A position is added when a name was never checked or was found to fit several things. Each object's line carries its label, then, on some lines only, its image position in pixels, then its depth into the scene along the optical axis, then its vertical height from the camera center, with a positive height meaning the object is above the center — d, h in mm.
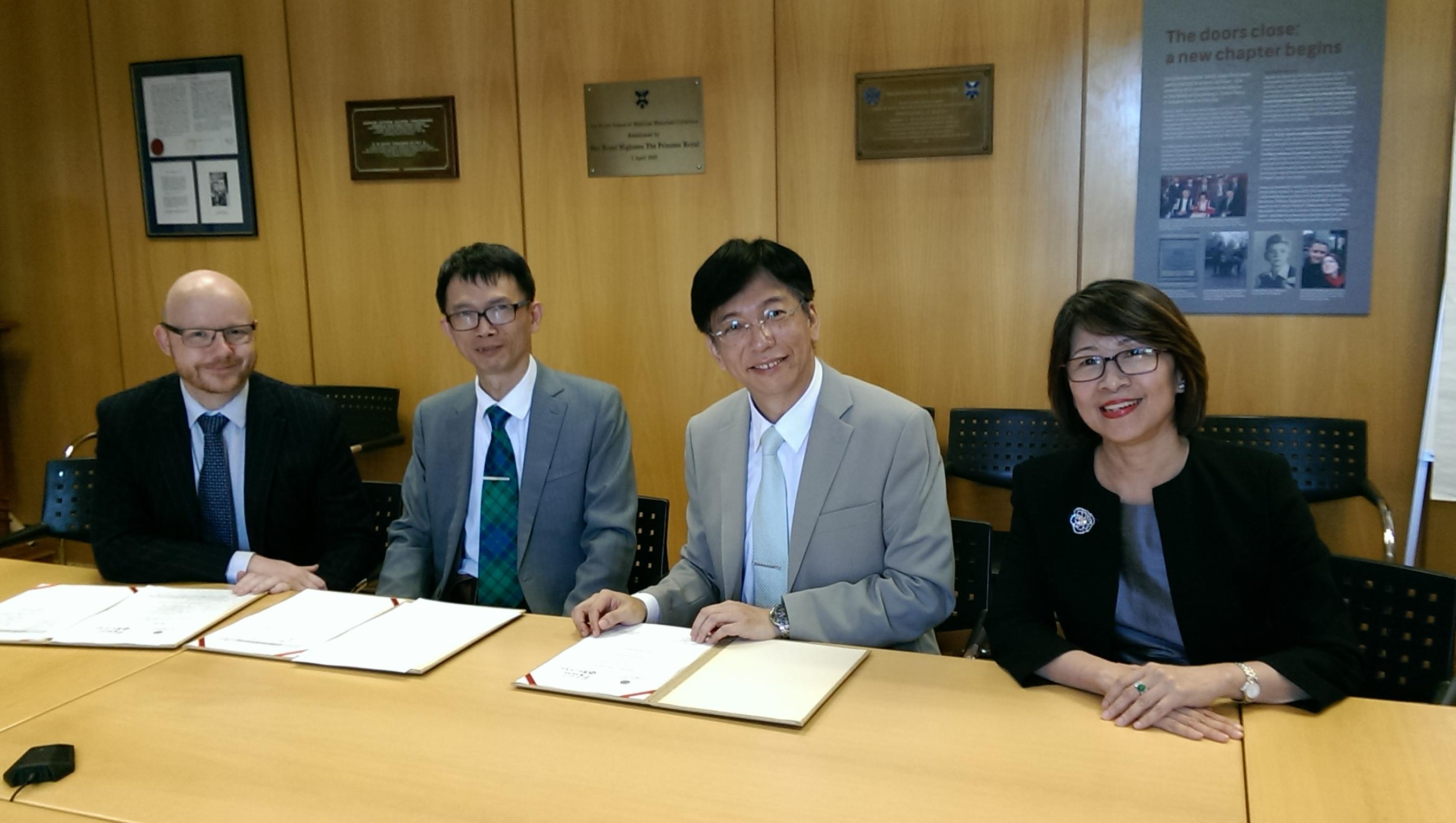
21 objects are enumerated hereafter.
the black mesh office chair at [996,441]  3496 -660
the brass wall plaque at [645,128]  3982 +504
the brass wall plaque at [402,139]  4293 +516
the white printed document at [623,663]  1659 -691
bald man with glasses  2529 -473
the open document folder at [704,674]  1565 -687
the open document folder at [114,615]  1979 -711
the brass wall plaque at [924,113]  3635 +494
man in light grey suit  1917 -487
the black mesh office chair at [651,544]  2631 -736
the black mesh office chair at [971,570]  2322 -726
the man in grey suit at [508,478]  2514 -544
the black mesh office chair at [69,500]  2908 -657
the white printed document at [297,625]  1903 -707
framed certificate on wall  4562 +534
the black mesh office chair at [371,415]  4391 -651
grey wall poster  3262 +296
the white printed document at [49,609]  2023 -712
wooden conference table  1295 -694
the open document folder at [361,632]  1828 -704
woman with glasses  1673 -493
